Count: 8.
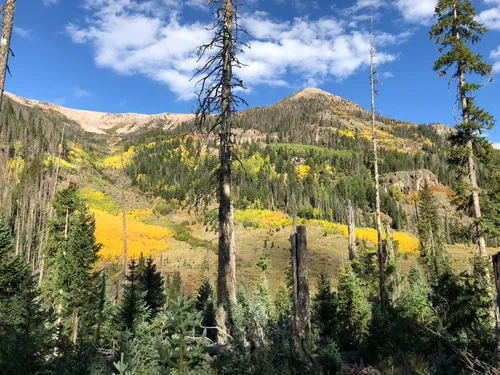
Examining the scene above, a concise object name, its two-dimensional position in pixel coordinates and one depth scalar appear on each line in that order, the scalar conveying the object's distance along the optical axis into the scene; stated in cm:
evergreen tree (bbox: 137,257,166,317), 1805
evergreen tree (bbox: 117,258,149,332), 1395
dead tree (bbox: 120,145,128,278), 2441
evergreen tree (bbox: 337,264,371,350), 1932
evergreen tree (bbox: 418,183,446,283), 3203
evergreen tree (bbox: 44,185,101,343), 1791
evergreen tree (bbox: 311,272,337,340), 1836
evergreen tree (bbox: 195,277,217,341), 2156
